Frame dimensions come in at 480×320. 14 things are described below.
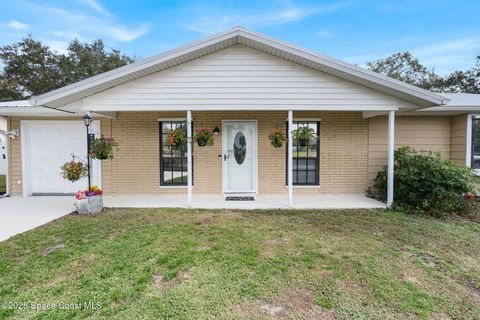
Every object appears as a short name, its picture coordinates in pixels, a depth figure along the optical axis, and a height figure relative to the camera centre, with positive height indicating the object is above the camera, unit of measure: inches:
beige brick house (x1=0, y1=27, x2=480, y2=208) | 287.0 +0.1
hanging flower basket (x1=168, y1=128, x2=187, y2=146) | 233.8 +11.3
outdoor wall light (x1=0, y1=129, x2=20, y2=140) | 280.2 +18.1
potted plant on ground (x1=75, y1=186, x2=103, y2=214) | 216.7 -44.4
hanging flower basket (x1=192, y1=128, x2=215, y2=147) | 239.8 +11.5
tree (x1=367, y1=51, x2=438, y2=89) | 844.0 +275.1
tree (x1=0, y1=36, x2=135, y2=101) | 701.9 +234.9
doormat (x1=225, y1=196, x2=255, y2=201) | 265.1 -50.6
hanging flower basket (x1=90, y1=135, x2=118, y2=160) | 219.4 +1.4
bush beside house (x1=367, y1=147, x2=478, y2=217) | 211.4 -30.9
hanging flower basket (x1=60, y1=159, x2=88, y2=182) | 217.2 -17.8
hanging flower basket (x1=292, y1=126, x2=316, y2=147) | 233.9 +14.8
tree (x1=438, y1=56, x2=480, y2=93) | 764.6 +205.6
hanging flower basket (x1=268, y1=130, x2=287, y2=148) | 244.1 +10.3
